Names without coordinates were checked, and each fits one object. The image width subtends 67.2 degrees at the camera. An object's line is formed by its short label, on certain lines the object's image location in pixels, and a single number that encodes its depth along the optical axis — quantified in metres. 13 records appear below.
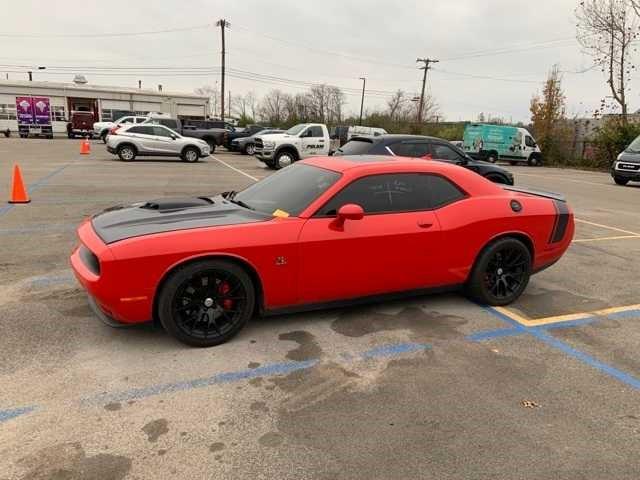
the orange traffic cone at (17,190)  9.35
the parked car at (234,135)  29.52
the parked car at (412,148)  10.04
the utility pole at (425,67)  53.61
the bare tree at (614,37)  30.58
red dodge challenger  3.51
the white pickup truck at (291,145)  17.97
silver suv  20.05
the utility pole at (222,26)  49.66
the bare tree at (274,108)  85.66
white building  48.69
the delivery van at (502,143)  29.94
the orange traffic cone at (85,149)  23.60
